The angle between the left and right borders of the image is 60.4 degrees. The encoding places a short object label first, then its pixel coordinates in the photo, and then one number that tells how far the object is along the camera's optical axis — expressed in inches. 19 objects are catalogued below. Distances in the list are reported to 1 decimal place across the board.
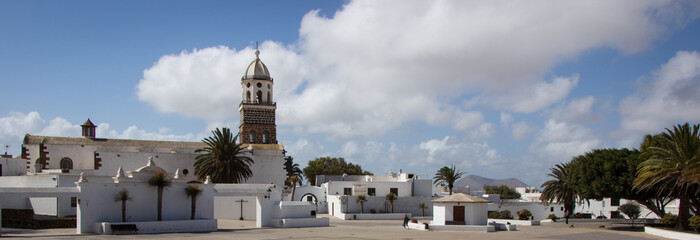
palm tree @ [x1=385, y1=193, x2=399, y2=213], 2127.7
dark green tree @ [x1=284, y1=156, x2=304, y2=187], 2632.9
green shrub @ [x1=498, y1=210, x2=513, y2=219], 1841.8
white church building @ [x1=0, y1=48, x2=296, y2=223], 1567.4
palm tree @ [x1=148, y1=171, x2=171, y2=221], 1270.9
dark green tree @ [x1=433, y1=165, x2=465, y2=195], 2356.7
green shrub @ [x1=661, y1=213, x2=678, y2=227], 1419.8
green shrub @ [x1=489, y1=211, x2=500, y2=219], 1823.8
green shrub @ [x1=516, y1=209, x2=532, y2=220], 1705.2
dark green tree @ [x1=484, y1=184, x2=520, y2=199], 3870.3
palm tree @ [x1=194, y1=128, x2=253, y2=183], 1856.5
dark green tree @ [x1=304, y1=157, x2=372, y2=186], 3403.1
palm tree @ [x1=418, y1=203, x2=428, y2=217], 2156.7
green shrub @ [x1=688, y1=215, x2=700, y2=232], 1190.9
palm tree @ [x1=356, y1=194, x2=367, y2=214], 2073.1
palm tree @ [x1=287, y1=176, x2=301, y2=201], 2201.0
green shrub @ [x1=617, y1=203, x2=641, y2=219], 2069.4
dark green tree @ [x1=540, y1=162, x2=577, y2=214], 1845.5
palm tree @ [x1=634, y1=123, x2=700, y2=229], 1193.1
